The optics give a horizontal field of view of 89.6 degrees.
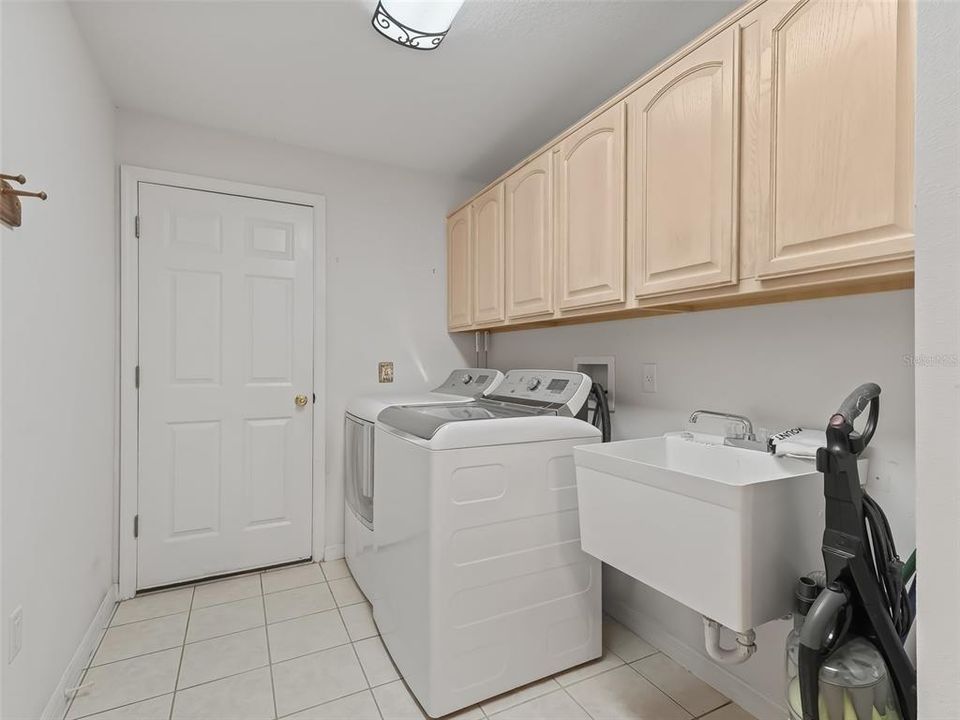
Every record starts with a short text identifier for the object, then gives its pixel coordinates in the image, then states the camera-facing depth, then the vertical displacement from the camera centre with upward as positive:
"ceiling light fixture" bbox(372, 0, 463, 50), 1.54 +1.12
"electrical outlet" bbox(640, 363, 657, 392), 2.00 -0.09
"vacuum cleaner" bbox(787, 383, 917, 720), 0.91 -0.51
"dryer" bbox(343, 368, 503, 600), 2.25 -0.49
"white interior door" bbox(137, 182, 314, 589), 2.40 -0.15
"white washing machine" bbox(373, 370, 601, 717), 1.58 -0.70
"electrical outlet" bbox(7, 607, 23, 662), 1.27 -0.75
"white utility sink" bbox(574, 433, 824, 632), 1.10 -0.43
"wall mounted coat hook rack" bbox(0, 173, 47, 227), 1.17 +0.38
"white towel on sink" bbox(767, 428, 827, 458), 1.29 -0.23
